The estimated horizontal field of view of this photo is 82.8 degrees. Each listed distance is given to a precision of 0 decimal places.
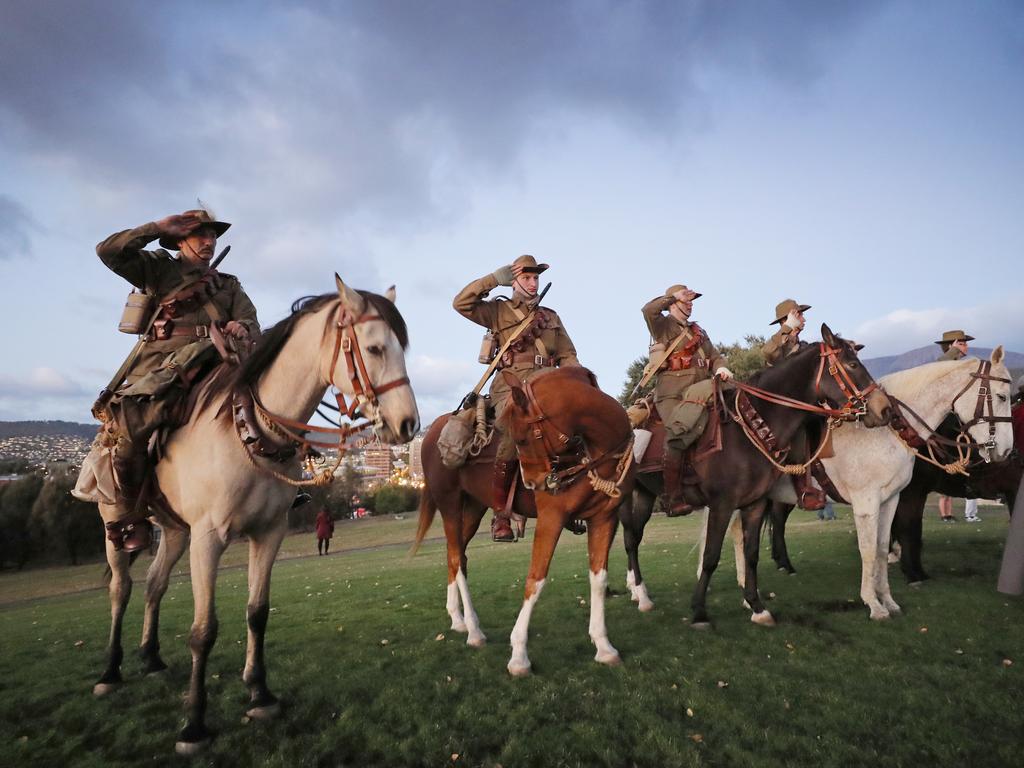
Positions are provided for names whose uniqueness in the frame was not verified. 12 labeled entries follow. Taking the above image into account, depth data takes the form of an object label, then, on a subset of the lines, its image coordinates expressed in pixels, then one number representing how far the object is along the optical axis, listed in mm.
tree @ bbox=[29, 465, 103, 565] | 38875
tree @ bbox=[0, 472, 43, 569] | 38781
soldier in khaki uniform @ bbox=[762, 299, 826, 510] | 8211
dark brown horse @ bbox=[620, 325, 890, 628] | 7538
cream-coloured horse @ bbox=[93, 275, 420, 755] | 4152
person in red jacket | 30250
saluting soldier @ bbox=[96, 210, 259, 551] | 4727
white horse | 7898
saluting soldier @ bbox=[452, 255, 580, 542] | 6293
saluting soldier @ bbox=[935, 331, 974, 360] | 11719
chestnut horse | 5688
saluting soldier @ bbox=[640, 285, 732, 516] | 7754
